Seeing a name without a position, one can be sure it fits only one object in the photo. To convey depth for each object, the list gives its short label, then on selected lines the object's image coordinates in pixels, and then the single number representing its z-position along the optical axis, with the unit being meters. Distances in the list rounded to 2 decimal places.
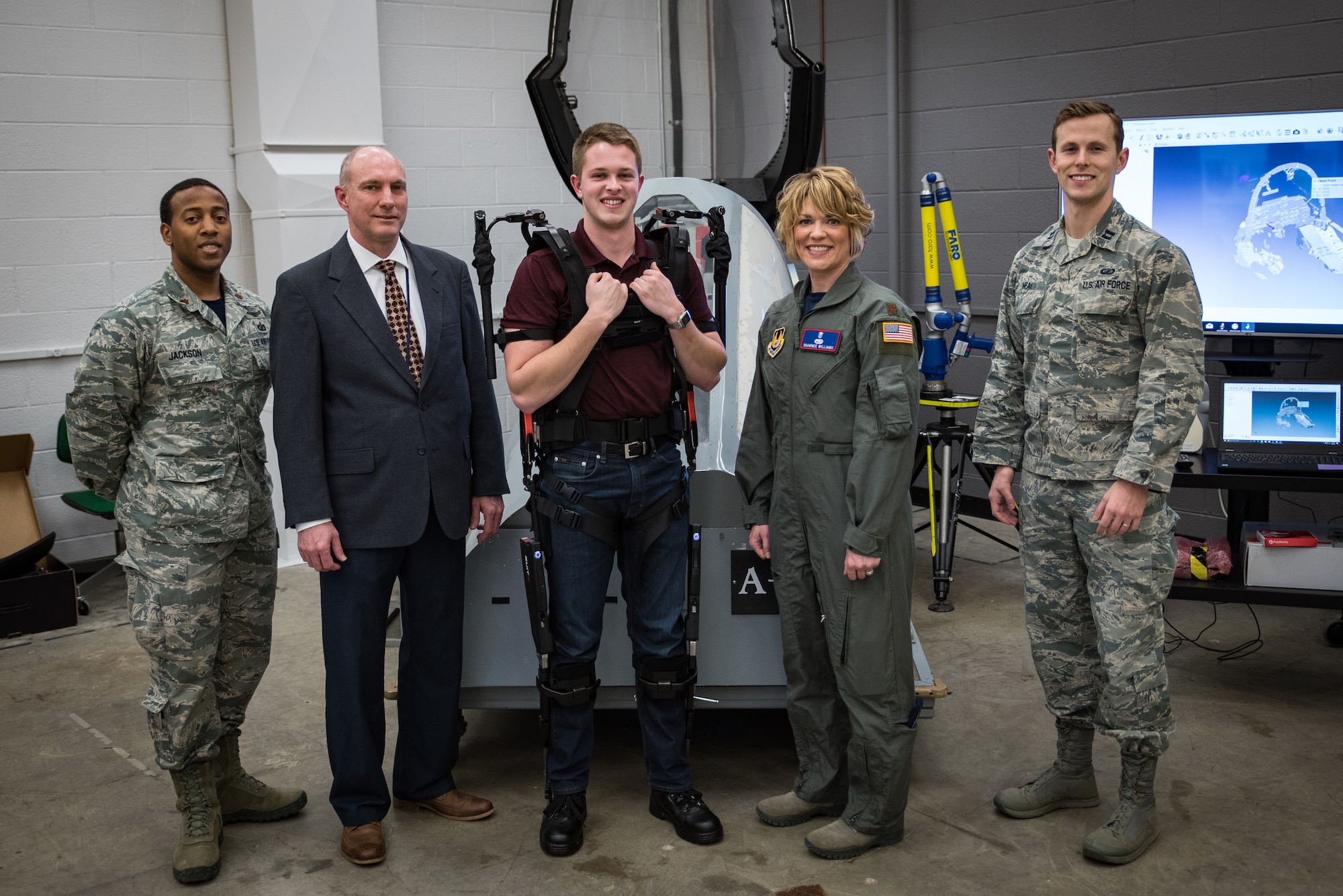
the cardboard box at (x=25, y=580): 4.21
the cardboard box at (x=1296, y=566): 3.27
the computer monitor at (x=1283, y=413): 3.27
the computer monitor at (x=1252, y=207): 3.68
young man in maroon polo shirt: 2.34
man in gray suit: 2.41
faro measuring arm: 4.32
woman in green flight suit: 2.34
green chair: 4.59
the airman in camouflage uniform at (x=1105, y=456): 2.31
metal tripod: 4.23
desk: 3.20
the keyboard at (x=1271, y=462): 3.23
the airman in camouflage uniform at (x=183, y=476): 2.43
